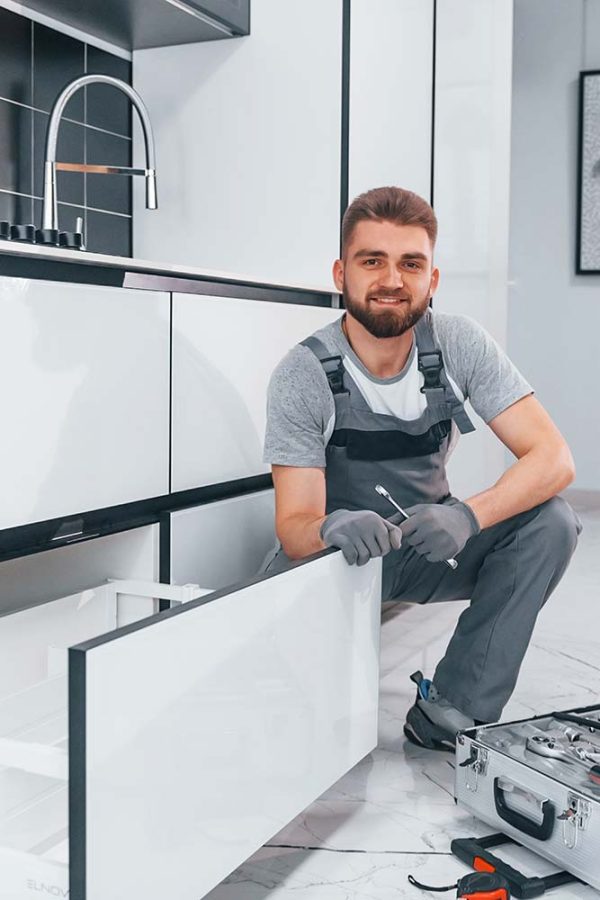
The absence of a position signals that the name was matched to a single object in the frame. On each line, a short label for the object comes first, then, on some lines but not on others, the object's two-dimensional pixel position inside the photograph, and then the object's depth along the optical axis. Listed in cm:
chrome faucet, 197
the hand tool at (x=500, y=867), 132
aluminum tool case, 133
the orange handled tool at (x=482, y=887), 128
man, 171
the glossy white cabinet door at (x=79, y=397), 138
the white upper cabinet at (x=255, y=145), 231
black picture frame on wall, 454
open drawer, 93
